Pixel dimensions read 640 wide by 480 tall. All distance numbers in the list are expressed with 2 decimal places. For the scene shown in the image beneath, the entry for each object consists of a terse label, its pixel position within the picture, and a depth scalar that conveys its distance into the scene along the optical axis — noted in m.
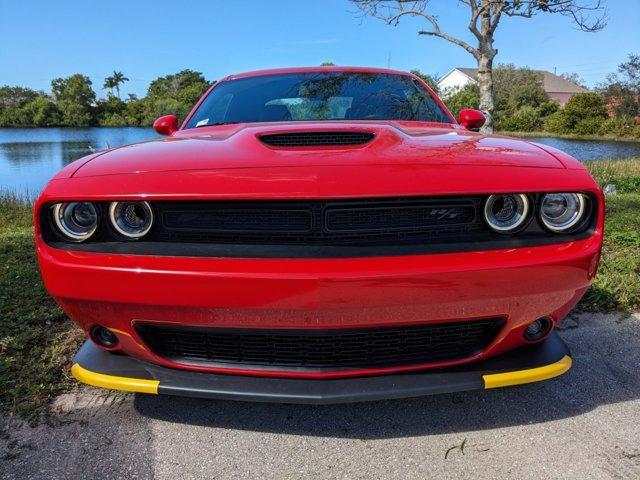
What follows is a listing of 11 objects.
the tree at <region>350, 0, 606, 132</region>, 9.86
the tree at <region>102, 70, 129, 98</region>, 106.69
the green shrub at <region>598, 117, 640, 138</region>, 39.09
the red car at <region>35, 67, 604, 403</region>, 1.48
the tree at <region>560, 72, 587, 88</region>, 71.51
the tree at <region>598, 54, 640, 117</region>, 41.81
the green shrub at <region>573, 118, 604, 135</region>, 40.94
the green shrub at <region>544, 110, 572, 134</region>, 42.16
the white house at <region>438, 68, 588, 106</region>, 62.40
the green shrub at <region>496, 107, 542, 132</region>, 44.06
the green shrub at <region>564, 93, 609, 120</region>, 42.00
